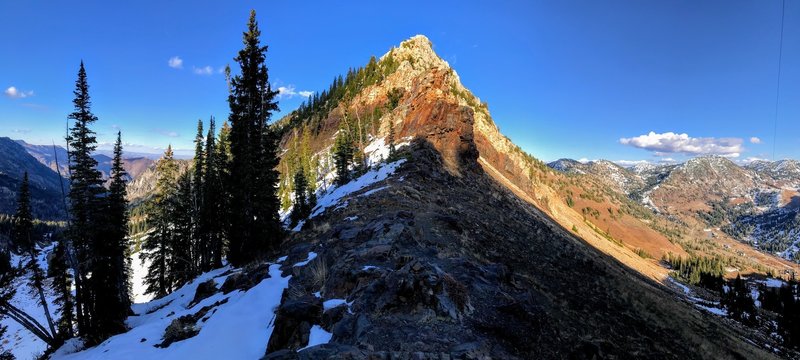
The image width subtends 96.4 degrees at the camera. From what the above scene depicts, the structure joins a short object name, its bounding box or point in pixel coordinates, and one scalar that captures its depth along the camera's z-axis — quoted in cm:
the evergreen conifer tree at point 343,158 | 5761
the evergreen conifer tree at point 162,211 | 3559
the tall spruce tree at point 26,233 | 2316
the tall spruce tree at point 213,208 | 2828
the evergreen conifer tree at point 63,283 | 2388
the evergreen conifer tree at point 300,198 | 4691
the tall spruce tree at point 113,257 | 2507
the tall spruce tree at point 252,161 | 2333
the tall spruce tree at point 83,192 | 2388
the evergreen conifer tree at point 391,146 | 4595
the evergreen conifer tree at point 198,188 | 3483
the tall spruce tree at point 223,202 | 2620
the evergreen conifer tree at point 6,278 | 1778
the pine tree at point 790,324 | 4275
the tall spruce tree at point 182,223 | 3534
